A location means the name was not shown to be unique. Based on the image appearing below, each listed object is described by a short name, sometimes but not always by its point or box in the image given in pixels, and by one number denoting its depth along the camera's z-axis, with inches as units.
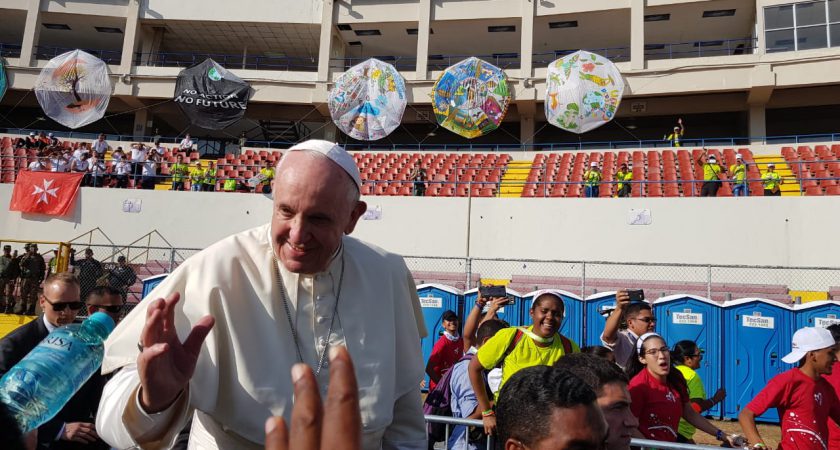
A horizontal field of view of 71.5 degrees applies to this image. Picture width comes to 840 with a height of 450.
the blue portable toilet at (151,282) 483.5
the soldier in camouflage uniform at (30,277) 477.4
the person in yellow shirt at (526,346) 187.8
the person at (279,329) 63.4
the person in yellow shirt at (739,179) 620.4
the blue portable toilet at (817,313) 386.0
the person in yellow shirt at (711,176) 632.4
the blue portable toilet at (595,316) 435.5
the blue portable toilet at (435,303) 456.4
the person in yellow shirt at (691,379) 198.2
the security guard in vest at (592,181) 681.0
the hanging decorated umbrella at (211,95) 880.3
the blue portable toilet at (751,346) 395.2
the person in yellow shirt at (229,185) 764.6
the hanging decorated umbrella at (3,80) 942.4
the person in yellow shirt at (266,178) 741.6
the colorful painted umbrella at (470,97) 732.0
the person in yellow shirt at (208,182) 758.1
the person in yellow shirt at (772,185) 602.9
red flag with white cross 746.2
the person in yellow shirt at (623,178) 656.4
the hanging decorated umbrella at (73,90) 717.9
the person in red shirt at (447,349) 286.4
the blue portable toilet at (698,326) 406.0
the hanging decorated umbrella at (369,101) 718.5
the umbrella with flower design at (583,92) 663.8
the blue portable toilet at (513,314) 452.8
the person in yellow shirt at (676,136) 859.4
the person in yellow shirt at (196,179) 756.0
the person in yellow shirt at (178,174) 761.0
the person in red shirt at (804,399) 170.4
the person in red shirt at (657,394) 172.7
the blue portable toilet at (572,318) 440.1
